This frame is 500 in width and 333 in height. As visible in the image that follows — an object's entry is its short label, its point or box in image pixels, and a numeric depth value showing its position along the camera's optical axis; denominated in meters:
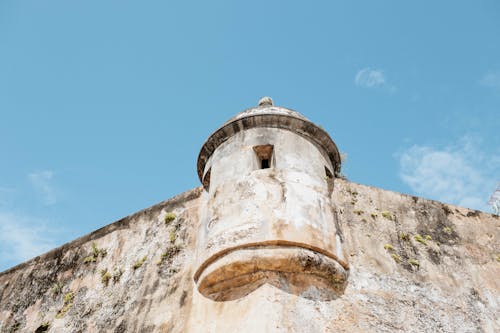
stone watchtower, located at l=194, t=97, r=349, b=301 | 4.70
